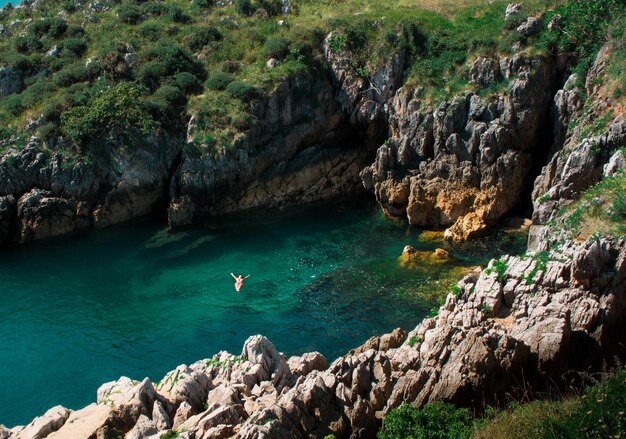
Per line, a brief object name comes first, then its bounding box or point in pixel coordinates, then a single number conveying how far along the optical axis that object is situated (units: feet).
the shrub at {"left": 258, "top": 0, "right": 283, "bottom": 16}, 197.36
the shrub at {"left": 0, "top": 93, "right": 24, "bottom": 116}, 171.42
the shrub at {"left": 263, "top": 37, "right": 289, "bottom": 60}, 174.91
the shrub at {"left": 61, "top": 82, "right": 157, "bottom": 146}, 164.45
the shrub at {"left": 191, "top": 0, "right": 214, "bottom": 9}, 205.26
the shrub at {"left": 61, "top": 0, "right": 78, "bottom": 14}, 211.41
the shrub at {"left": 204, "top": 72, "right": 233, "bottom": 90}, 173.17
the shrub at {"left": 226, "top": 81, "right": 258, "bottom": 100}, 167.43
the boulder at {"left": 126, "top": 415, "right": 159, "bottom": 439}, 69.51
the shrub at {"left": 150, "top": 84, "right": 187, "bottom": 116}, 168.35
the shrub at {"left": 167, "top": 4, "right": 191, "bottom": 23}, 199.62
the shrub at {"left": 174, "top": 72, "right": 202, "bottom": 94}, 173.99
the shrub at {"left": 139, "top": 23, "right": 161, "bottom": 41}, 189.57
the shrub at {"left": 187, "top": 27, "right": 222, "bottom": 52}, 187.62
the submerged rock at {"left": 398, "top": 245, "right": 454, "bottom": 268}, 129.80
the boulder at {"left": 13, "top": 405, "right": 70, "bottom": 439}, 73.61
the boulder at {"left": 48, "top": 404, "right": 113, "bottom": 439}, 70.79
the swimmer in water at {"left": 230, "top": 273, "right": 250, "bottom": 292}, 128.15
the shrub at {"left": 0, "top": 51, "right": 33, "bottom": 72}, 181.47
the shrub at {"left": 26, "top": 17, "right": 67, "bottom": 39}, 195.62
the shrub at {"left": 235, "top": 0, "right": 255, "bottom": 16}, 198.39
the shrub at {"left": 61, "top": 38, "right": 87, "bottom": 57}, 187.52
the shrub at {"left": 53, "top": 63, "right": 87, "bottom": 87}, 176.76
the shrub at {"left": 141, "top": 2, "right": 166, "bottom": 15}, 204.64
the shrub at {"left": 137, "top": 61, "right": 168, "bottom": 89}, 175.11
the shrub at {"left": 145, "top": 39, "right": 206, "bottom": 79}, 178.40
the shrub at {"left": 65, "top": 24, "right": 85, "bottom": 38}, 194.70
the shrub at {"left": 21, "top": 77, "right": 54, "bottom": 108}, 171.73
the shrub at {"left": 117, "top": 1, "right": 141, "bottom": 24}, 200.34
